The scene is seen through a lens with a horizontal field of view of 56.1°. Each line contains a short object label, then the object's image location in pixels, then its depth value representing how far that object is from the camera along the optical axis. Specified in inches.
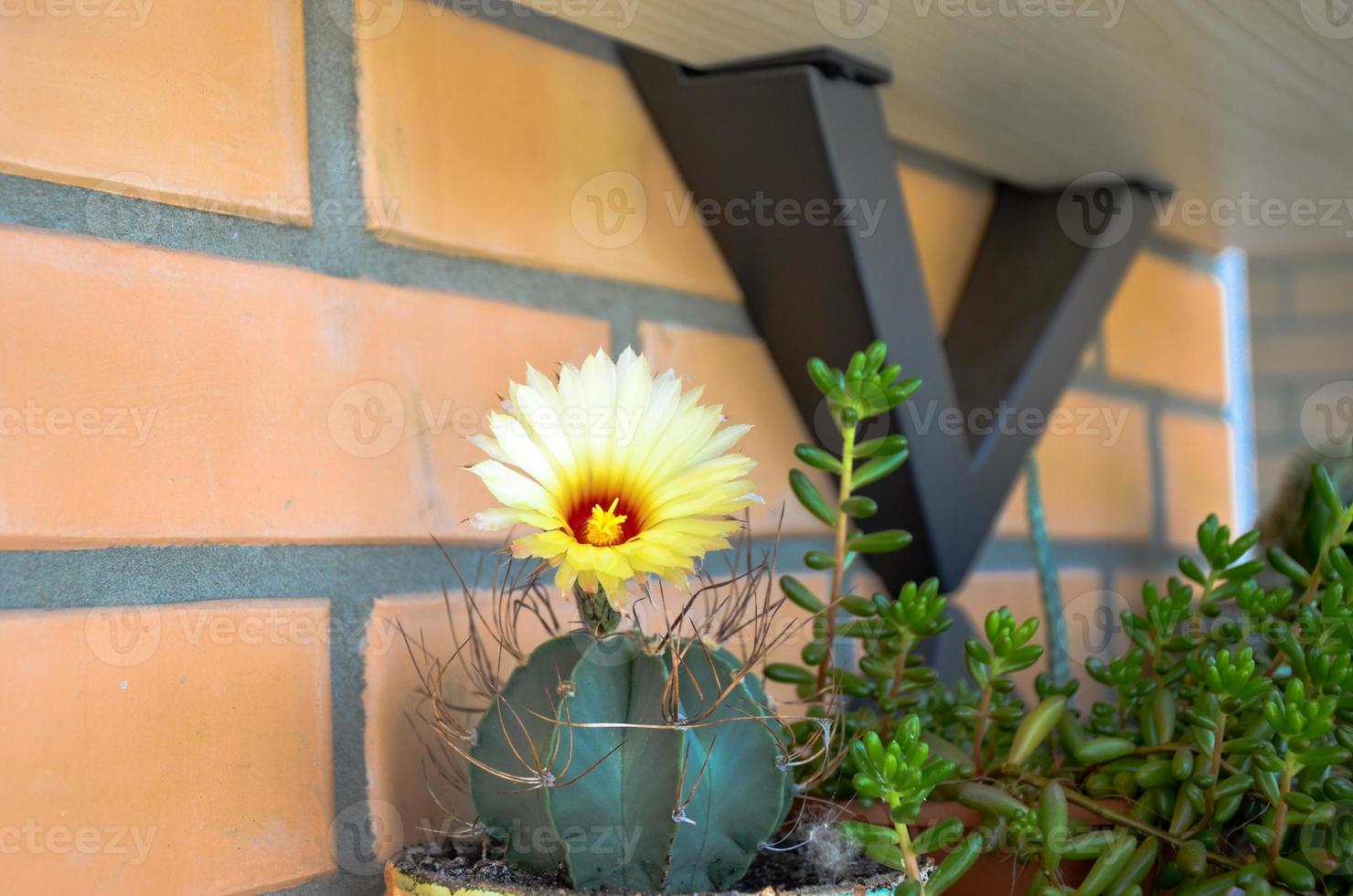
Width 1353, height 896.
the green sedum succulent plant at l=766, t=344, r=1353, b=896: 18.7
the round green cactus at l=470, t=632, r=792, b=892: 17.0
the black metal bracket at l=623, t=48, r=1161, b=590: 25.7
